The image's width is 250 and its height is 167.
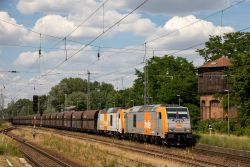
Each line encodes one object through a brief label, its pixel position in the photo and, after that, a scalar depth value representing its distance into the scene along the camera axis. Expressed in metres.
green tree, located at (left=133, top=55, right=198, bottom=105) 108.25
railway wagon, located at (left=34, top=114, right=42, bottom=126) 101.19
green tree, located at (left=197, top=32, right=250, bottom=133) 65.62
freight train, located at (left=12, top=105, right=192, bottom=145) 35.97
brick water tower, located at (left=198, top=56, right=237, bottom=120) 94.81
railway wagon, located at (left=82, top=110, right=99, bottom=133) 58.97
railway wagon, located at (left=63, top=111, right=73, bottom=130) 73.19
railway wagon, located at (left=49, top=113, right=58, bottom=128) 86.41
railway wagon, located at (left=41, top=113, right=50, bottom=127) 97.12
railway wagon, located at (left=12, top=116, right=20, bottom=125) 133.32
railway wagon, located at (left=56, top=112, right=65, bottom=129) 78.81
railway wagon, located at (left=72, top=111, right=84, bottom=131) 66.25
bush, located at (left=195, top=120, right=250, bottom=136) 62.50
